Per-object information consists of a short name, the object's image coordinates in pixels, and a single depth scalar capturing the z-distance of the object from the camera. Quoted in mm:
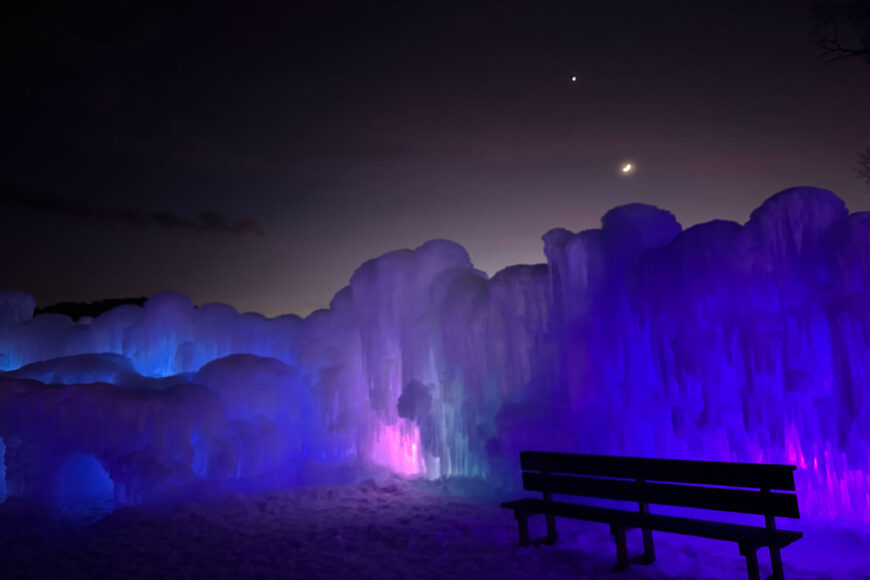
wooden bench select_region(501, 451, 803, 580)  4066
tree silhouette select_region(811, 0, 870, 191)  8938
